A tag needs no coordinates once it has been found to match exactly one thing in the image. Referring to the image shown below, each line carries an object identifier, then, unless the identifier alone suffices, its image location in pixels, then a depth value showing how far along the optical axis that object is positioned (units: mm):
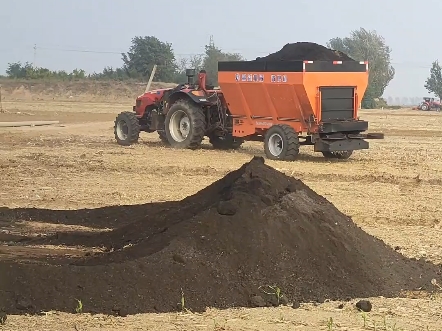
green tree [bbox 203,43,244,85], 72750
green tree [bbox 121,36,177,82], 73125
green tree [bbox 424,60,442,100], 97062
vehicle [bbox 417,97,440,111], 68275
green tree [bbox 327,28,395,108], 93312
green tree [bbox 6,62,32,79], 79975
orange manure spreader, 18641
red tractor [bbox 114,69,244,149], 20997
